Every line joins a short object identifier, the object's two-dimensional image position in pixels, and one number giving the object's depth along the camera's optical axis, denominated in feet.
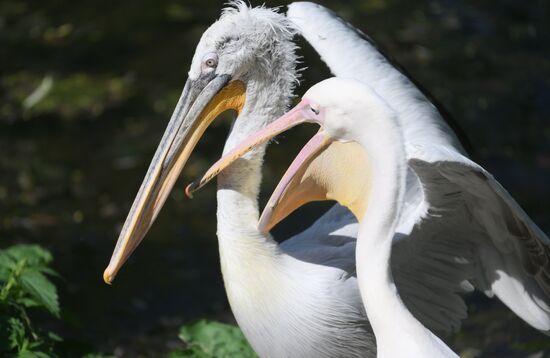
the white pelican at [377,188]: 23.80
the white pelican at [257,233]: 27.94
